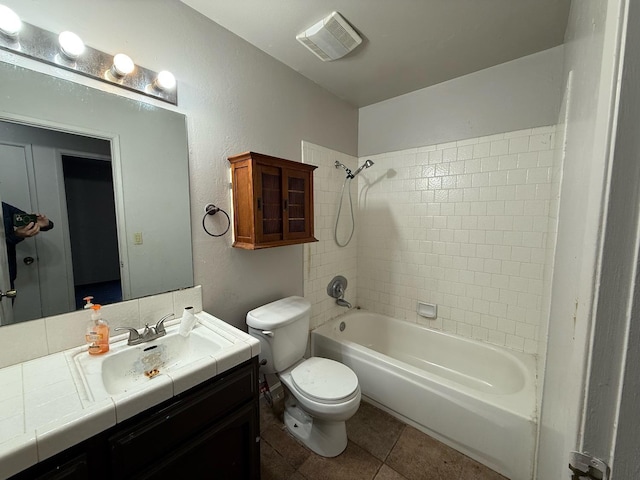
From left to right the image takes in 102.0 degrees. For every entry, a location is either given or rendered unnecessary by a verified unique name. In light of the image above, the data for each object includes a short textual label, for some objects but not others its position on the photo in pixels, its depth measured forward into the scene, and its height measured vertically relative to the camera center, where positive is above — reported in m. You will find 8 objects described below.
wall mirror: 0.98 +0.12
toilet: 1.41 -0.95
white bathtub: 1.36 -1.09
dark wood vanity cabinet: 0.72 -0.73
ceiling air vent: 1.43 +1.06
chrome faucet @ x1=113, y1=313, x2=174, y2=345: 1.13 -0.52
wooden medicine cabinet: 1.49 +0.11
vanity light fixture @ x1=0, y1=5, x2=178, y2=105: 0.93 +0.66
